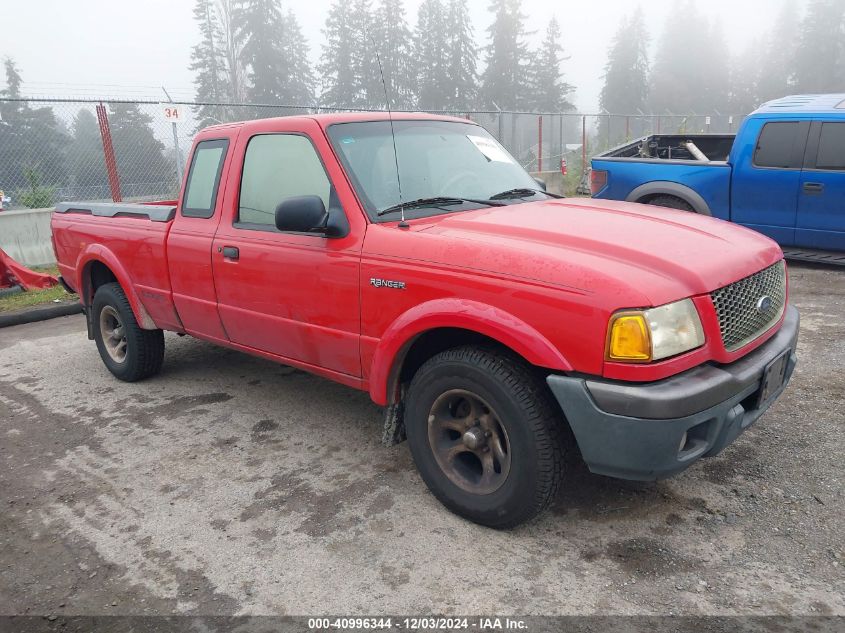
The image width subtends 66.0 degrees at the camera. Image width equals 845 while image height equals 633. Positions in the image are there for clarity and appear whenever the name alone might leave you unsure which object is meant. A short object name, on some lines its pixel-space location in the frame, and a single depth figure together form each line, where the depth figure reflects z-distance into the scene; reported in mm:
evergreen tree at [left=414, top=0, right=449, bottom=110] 46531
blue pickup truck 7180
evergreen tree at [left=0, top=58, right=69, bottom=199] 10344
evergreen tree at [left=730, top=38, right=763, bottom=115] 73312
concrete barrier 9289
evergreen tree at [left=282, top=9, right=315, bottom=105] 47469
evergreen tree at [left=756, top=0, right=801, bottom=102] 73125
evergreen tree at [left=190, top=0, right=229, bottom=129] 46309
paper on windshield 4047
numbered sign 11188
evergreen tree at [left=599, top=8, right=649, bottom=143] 72438
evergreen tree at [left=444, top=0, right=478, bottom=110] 47344
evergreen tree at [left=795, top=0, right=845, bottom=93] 71000
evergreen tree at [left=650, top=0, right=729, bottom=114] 76250
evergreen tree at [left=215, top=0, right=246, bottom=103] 46406
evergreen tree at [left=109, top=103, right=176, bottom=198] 10898
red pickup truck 2488
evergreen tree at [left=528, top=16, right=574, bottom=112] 60281
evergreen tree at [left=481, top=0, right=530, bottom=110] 55938
